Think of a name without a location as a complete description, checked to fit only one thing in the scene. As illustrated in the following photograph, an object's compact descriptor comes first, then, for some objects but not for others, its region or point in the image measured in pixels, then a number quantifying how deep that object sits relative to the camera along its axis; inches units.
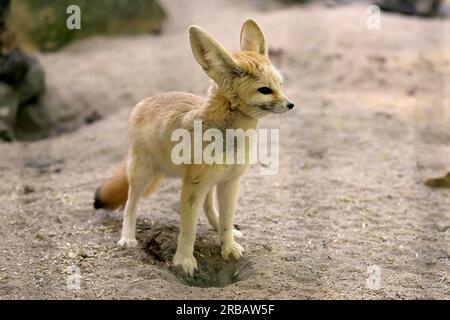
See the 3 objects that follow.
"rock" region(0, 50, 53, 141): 228.8
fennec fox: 114.5
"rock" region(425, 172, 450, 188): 171.0
